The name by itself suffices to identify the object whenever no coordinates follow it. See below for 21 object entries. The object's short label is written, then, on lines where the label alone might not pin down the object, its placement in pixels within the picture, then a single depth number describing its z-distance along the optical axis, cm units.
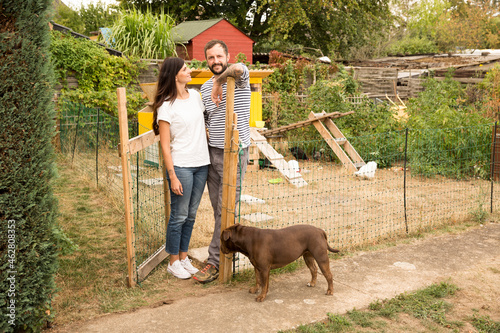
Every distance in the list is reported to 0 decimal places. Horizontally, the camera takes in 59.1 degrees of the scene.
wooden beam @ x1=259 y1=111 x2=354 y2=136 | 985
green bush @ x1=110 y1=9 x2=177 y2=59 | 1262
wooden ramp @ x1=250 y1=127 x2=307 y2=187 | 844
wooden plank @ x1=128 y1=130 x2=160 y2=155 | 373
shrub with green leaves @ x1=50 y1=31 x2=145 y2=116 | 1090
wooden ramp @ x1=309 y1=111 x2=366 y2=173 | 948
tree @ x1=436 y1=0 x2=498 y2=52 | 4084
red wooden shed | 1775
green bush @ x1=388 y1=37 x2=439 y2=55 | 4078
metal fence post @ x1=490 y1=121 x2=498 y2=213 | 711
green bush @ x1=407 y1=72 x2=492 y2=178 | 866
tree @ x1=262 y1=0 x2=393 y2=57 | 2292
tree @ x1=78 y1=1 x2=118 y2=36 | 3203
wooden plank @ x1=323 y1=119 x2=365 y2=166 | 981
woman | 373
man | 383
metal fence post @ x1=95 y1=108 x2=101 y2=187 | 793
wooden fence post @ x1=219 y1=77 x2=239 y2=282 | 383
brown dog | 360
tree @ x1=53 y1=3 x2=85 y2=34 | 2848
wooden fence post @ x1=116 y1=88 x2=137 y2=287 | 361
